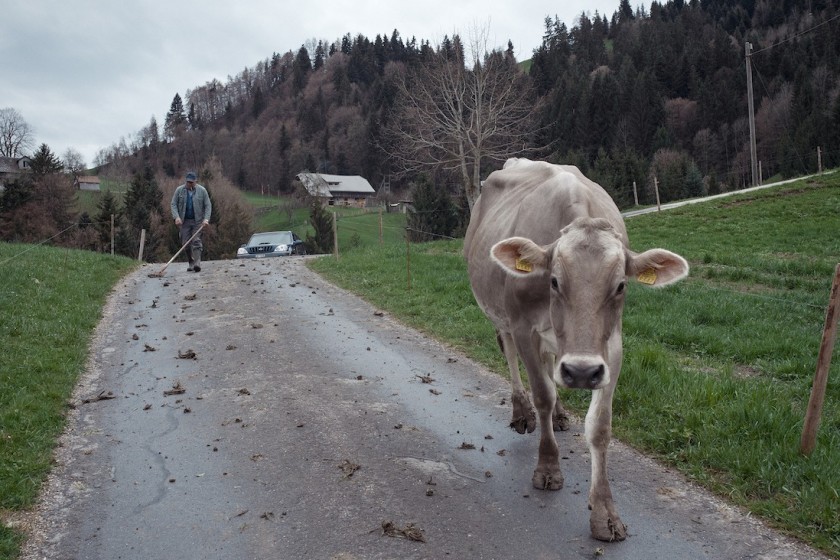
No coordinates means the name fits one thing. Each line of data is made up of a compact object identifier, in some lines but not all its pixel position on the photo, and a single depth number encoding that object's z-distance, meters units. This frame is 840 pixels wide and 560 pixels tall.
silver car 25.95
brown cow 3.63
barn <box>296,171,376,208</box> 98.50
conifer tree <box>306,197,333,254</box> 52.19
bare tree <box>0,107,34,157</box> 87.25
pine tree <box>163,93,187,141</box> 143.25
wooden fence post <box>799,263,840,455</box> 4.48
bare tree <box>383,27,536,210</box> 29.61
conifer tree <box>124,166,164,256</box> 54.31
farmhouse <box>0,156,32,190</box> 87.25
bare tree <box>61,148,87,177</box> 103.61
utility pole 38.03
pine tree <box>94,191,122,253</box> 45.62
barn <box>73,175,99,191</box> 111.50
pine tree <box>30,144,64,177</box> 55.84
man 15.28
